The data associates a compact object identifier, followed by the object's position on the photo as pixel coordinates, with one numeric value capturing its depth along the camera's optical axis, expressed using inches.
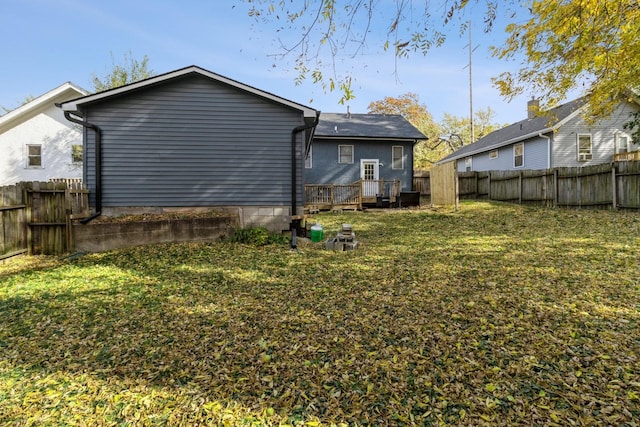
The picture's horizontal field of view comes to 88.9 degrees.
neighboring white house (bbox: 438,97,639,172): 645.3
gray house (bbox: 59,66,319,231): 333.1
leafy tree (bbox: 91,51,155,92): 828.0
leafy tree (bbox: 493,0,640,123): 218.4
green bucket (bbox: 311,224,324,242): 311.9
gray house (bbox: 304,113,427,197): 714.8
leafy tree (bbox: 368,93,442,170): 1457.9
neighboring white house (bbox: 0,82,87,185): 634.2
